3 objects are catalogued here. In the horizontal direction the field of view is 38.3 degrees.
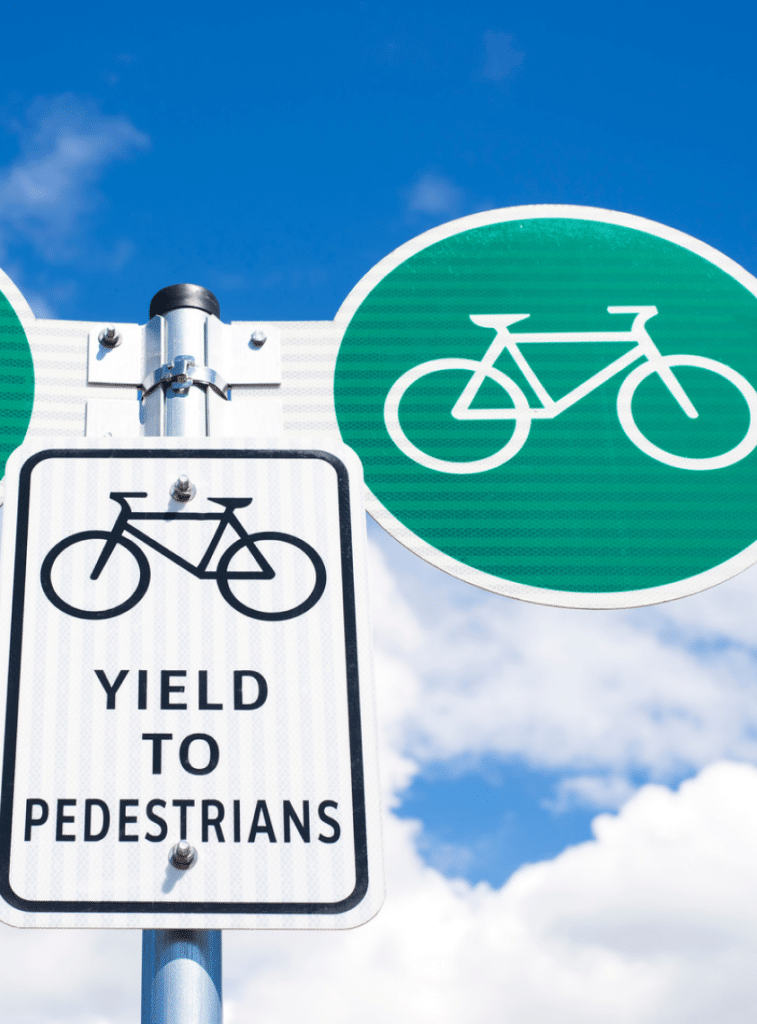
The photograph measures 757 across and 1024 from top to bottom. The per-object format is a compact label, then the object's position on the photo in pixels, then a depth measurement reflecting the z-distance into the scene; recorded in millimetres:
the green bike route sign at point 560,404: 2174
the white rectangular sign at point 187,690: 1234
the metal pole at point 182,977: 1256
